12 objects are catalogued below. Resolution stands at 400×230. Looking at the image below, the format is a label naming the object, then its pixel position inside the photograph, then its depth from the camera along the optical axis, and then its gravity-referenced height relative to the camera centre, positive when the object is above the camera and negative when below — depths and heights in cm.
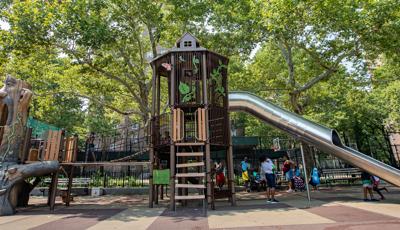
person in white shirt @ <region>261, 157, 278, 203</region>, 961 +0
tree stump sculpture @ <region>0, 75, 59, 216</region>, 830 +102
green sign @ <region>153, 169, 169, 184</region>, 932 +1
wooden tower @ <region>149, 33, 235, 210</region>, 922 +251
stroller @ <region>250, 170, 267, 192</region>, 1443 -44
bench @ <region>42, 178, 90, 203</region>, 1595 -20
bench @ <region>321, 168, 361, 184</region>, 1581 +8
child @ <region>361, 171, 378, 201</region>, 920 -32
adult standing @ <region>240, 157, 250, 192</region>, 1432 +8
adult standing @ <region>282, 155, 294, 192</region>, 1366 +24
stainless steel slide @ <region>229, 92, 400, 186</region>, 823 +158
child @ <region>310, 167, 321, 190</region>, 1376 -21
